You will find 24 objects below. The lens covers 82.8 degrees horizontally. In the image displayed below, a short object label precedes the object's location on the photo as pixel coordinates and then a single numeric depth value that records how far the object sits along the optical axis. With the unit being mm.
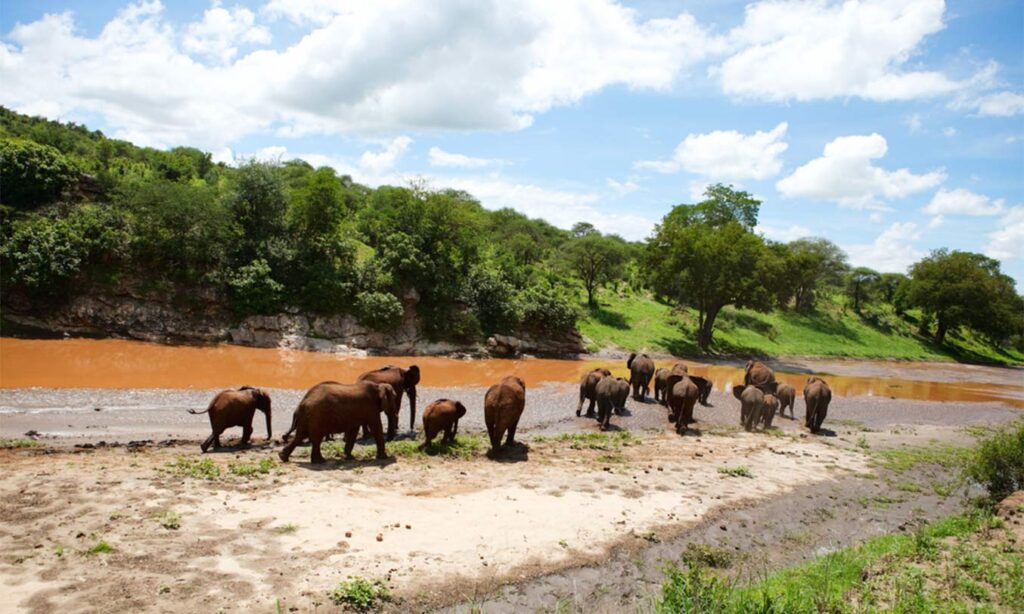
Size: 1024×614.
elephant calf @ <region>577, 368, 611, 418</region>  18734
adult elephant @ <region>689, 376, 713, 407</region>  21297
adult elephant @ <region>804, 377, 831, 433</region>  18469
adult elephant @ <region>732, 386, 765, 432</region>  18219
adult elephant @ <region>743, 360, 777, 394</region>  22031
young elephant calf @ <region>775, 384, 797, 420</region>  21234
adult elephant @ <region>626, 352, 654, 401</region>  22594
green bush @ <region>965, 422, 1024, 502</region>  11594
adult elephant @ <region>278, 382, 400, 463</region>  11195
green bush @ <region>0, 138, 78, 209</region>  31969
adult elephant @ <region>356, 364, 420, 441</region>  14889
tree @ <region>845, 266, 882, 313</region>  70312
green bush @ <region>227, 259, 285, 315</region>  32344
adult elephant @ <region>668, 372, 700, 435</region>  17281
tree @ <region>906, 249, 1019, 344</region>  59906
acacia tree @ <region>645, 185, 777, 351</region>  41469
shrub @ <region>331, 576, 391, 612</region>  6504
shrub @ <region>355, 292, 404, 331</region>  33375
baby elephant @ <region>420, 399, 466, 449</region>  12844
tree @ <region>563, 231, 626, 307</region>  46531
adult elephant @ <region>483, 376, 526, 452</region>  12859
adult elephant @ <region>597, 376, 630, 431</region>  17234
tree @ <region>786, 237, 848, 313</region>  54469
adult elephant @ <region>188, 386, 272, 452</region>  12578
